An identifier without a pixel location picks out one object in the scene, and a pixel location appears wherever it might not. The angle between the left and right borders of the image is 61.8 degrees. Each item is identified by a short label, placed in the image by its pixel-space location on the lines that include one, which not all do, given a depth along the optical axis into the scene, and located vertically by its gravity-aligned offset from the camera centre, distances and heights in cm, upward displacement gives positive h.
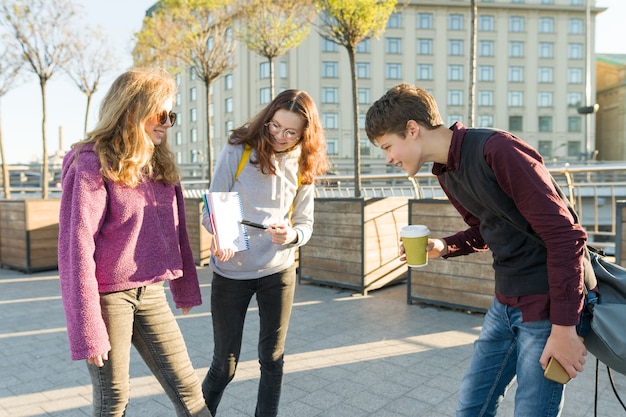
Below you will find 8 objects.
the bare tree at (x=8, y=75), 1083 +239
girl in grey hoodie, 254 -28
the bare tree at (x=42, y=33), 998 +290
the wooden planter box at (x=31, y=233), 880 -87
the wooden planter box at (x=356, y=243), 661 -80
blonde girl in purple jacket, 188 -25
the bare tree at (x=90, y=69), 1148 +263
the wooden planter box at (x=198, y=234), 905 -91
